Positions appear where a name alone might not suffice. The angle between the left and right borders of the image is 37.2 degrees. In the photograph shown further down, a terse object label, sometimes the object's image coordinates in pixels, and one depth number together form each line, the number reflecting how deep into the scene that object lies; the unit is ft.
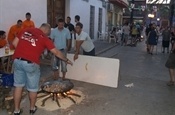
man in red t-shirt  14.08
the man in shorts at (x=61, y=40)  22.00
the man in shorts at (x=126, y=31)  61.23
